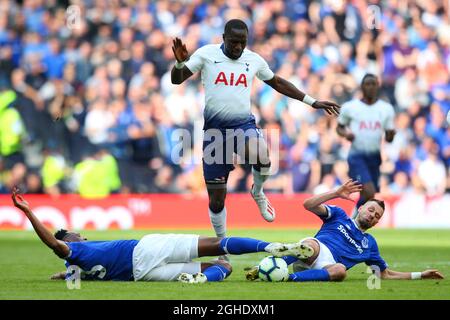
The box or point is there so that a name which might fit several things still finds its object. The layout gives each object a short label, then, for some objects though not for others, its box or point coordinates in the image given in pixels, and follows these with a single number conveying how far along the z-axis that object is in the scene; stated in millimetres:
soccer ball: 11945
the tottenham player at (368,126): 19688
